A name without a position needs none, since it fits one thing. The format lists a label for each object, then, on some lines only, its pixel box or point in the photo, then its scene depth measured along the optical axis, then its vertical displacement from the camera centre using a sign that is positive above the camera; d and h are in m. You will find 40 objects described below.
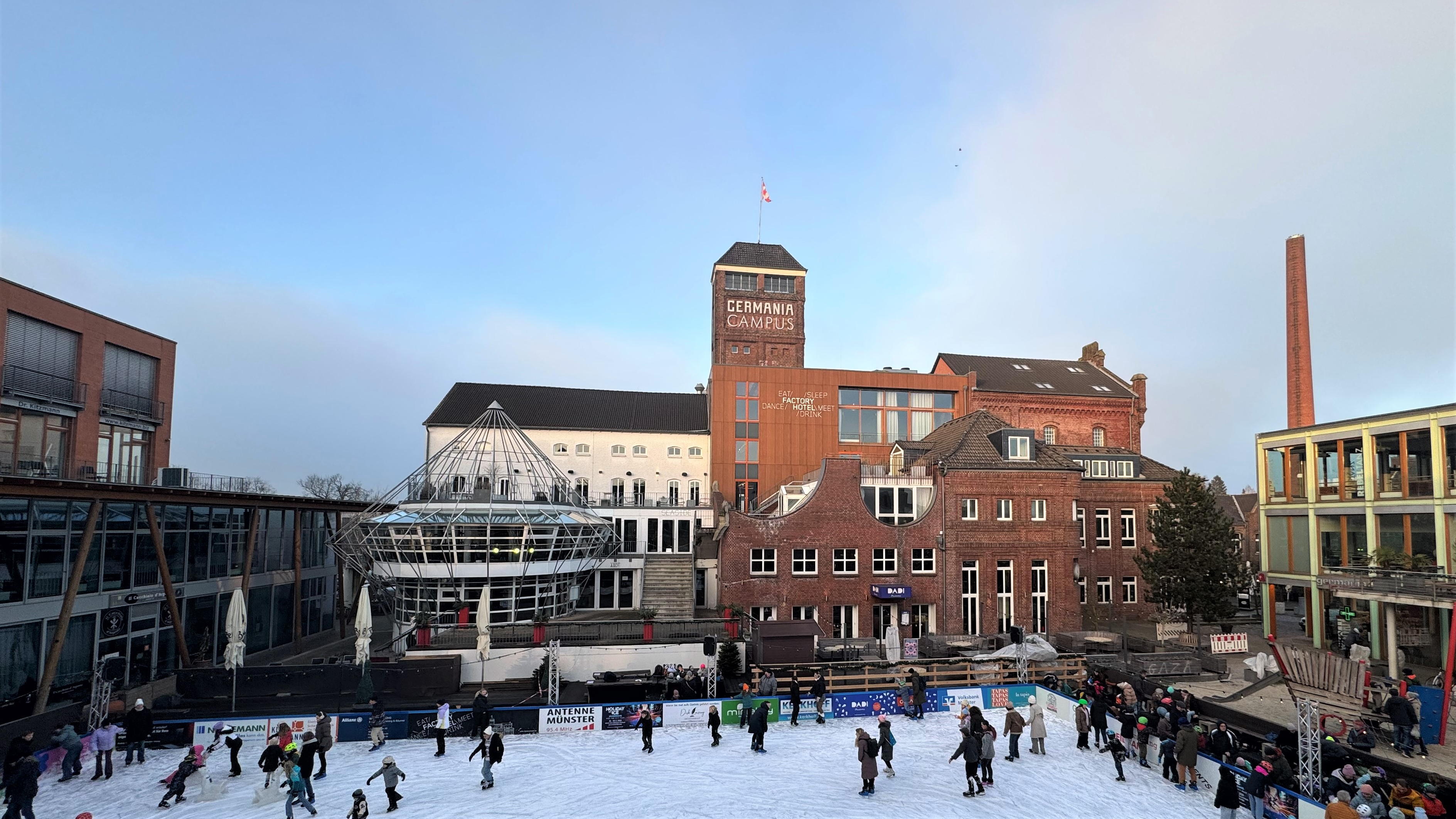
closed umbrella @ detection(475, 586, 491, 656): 26.11 -4.87
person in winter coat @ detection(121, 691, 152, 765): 20.23 -6.57
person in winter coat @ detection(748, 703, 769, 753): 21.22 -6.63
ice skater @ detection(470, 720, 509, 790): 18.48 -6.56
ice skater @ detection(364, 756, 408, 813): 16.67 -6.42
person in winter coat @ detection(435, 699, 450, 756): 21.23 -6.73
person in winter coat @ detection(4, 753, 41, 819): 15.03 -6.04
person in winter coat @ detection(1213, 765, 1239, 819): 15.70 -6.32
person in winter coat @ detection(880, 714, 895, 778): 18.83 -6.35
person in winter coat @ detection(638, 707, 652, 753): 21.62 -6.86
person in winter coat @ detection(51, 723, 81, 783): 18.84 -6.63
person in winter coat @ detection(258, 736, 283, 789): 17.73 -6.47
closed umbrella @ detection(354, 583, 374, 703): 25.66 -5.38
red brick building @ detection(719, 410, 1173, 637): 37.59 -2.80
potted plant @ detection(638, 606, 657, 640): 30.80 -5.86
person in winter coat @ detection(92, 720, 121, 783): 18.94 -6.52
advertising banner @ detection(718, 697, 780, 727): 24.44 -7.15
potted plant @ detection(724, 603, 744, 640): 31.53 -5.69
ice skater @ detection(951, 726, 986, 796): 17.91 -6.29
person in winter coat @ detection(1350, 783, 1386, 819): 14.48 -5.88
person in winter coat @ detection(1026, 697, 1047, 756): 21.22 -6.69
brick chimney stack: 54.84 +11.42
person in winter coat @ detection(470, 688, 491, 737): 22.42 -6.75
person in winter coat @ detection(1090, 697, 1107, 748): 21.86 -6.48
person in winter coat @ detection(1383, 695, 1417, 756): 19.86 -5.90
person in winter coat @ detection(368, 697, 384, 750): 21.78 -7.03
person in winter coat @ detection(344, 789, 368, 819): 15.46 -6.60
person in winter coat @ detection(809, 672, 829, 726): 25.05 -6.75
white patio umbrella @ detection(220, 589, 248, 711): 24.69 -4.91
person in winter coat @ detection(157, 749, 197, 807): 17.38 -6.81
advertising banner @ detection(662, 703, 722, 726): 24.23 -7.24
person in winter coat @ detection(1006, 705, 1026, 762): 20.61 -6.48
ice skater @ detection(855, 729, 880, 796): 17.86 -6.48
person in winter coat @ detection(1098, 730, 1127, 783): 19.27 -6.63
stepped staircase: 39.53 -5.37
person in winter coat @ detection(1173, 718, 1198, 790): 18.41 -6.38
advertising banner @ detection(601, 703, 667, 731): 23.92 -7.24
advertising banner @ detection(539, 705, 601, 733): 23.70 -7.27
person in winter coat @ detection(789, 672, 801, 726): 24.47 -6.73
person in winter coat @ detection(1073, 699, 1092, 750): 21.58 -6.53
